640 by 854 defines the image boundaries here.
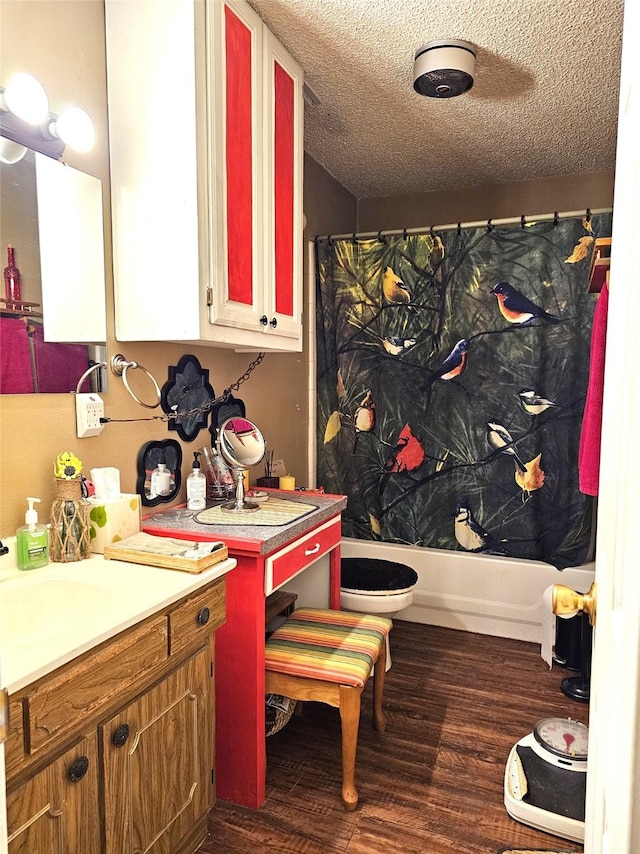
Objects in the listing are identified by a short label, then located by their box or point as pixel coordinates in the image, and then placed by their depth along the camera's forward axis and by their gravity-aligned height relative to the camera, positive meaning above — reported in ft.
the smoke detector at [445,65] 6.66 +3.66
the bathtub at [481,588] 9.39 -3.51
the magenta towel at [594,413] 5.81 -0.33
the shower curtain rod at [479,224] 8.71 +2.51
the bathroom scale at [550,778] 5.47 -4.07
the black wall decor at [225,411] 7.75 -0.45
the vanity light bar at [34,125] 4.65 +2.15
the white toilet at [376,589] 8.03 -2.93
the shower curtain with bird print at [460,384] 9.04 -0.07
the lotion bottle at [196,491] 6.72 -1.32
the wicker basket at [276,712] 6.54 -3.84
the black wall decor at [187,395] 6.85 -0.21
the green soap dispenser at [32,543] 4.67 -1.35
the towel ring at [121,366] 5.98 +0.13
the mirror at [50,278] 4.85 +0.91
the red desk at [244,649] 5.47 -2.60
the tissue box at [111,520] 5.30 -1.33
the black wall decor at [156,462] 6.43 -0.98
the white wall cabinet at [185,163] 5.41 +2.12
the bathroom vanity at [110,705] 3.24 -2.14
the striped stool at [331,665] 5.59 -2.84
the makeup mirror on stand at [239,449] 6.73 -0.84
